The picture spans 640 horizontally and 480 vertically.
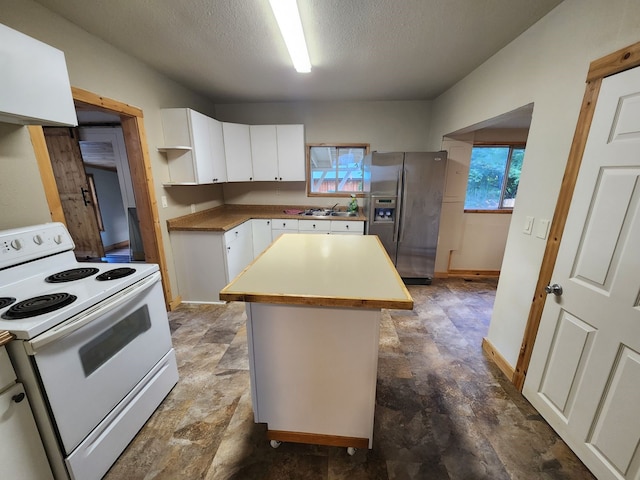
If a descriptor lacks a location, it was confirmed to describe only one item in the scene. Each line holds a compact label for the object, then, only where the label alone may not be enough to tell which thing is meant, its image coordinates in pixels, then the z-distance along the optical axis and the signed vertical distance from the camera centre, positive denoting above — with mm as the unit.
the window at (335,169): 4078 +280
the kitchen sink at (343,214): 3872 -430
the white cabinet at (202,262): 2896 -896
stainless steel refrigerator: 3238 -244
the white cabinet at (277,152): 3721 +507
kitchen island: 1151 -784
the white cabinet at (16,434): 932 -965
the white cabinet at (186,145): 2717 +449
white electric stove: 1006 -738
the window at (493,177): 3670 +155
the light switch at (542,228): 1592 -257
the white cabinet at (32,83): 1110 +479
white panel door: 1105 -538
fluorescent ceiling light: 1375 +1006
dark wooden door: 3496 -99
